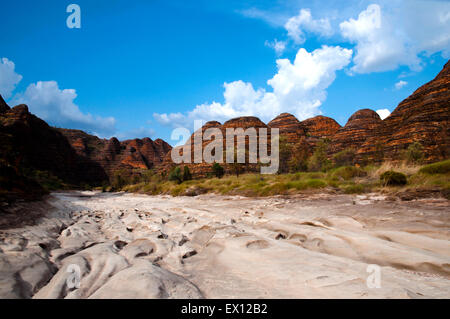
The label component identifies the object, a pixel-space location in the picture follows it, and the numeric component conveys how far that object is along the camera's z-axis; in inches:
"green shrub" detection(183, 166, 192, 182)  1386.6
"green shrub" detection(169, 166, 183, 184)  1337.1
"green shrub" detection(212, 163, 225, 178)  1328.7
